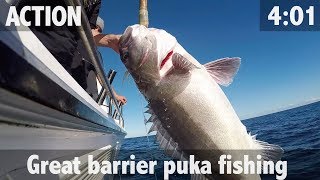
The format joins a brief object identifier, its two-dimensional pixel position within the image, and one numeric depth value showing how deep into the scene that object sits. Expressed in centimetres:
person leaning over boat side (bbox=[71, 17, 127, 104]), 224
